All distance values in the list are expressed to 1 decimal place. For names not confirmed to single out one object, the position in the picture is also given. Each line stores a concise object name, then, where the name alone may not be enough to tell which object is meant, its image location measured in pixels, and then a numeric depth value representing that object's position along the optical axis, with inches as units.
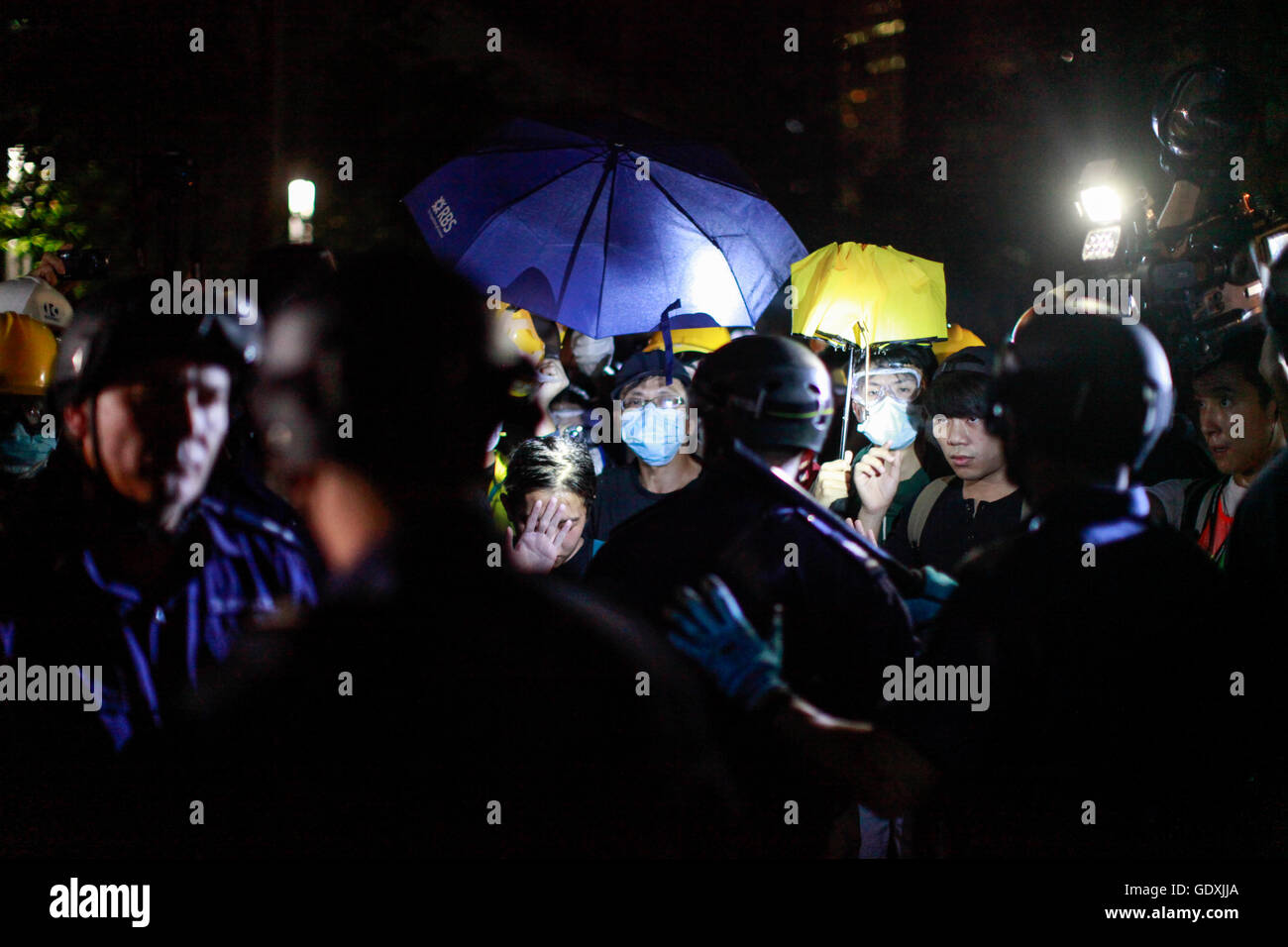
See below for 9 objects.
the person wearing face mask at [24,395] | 191.3
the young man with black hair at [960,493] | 152.9
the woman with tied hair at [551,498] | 150.6
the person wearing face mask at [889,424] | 171.9
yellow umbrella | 176.4
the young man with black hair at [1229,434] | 156.9
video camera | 170.4
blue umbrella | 151.9
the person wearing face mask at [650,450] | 170.9
